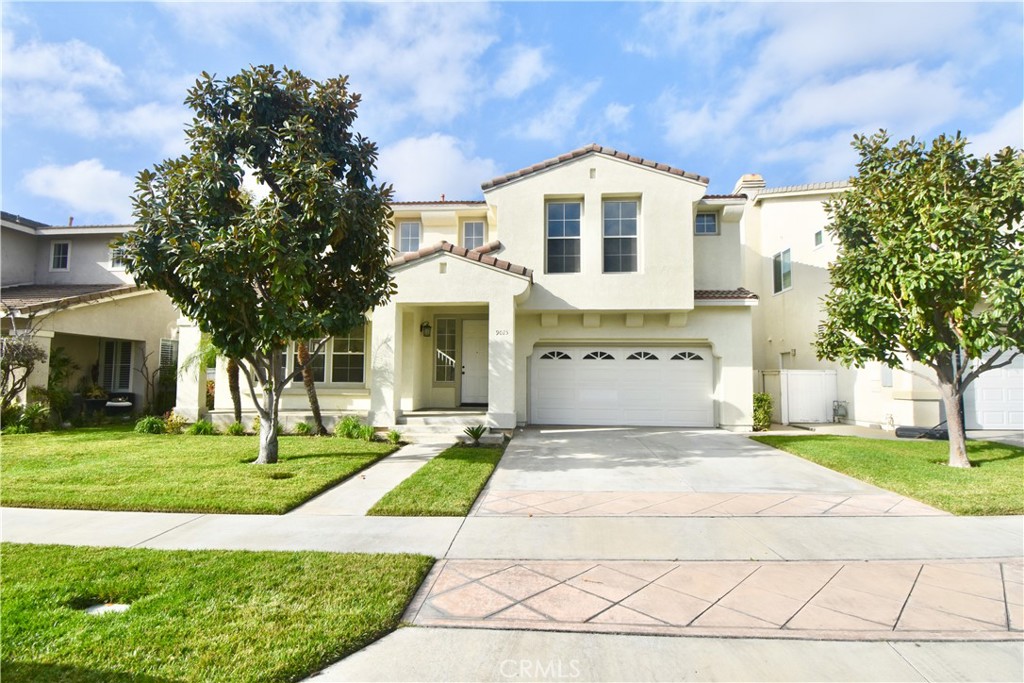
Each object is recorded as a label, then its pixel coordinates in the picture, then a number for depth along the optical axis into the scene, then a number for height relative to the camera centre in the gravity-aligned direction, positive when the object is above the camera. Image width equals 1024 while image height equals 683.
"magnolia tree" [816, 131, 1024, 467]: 7.68 +1.87
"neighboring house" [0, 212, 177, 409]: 14.16 +1.98
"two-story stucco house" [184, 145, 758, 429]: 12.82 +1.40
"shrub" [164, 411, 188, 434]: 12.10 -1.48
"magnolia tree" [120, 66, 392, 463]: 7.40 +2.39
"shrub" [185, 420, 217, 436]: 11.88 -1.57
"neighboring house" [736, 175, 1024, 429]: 12.70 +0.41
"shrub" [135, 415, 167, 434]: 11.93 -1.49
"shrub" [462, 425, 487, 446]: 10.30 -1.40
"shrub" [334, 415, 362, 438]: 10.90 -1.40
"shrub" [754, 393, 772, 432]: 13.09 -1.19
